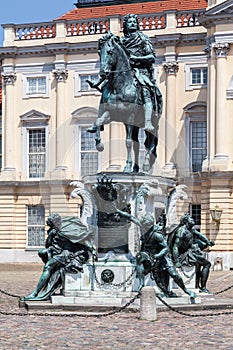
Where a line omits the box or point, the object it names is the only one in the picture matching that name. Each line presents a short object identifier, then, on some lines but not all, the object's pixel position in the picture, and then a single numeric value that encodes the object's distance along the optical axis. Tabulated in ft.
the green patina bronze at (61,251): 57.11
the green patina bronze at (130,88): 59.77
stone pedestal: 58.01
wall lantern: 136.77
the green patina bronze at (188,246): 59.06
